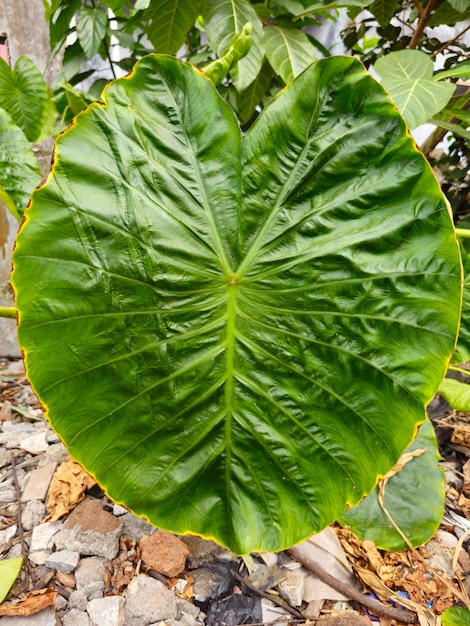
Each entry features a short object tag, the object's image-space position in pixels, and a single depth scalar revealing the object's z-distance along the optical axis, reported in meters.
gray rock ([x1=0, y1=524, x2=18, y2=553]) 0.99
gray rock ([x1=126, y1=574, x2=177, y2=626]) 0.82
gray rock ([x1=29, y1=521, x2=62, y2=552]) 0.98
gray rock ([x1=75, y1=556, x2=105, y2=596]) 0.88
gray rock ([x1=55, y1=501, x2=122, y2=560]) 0.95
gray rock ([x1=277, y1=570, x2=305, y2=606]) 0.90
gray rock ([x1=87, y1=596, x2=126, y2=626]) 0.81
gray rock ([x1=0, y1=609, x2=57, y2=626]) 0.82
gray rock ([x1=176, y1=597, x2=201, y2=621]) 0.84
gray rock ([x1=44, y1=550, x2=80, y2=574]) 0.91
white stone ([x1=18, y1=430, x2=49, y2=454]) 1.34
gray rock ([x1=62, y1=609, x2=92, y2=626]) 0.82
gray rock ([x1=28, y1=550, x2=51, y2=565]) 0.94
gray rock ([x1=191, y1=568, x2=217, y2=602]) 0.89
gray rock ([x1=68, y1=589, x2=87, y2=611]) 0.85
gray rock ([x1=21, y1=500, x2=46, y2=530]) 1.05
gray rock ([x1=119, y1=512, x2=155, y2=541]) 1.00
